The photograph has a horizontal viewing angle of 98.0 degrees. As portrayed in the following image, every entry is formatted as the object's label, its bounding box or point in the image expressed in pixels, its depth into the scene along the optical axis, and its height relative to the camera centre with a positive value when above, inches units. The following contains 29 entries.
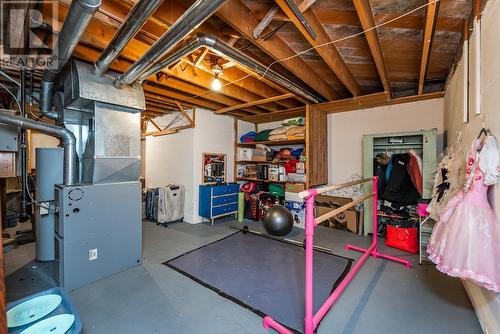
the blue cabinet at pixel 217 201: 180.2 -30.0
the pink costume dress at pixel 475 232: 54.4 -18.1
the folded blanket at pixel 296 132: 177.2 +27.6
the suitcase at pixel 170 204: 179.6 -32.5
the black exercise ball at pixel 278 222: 91.6 -24.0
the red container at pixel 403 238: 126.8 -43.6
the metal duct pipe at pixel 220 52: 74.0 +43.4
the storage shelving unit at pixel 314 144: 166.6 +17.4
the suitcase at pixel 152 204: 189.3 -33.7
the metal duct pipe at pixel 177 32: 54.1 +39.2
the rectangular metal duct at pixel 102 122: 94.4 +21.4
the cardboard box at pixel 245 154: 220.4 +11.9
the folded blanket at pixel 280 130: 191.2 +31.5
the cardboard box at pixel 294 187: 178.1 -18.0
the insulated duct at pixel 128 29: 54.1 +39.8
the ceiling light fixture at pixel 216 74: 109.5 +47.6
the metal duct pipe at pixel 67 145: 91.6 +9.3
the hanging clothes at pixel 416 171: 134.4 -3.6
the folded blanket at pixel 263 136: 205.2 +28.9
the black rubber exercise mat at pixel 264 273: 81.5 -51.5
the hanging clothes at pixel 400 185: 139.1 -12.8
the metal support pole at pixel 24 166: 115.0 +0.1
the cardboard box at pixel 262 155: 206.8 +10.4
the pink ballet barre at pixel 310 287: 63.0 -37.4
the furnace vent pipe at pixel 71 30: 52.8 +38.9
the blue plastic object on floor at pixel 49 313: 59.2 -43.9
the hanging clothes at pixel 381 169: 149.1 -2.6
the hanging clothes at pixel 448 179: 86.2 -6.1
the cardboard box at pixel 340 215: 161.9 -37.9
